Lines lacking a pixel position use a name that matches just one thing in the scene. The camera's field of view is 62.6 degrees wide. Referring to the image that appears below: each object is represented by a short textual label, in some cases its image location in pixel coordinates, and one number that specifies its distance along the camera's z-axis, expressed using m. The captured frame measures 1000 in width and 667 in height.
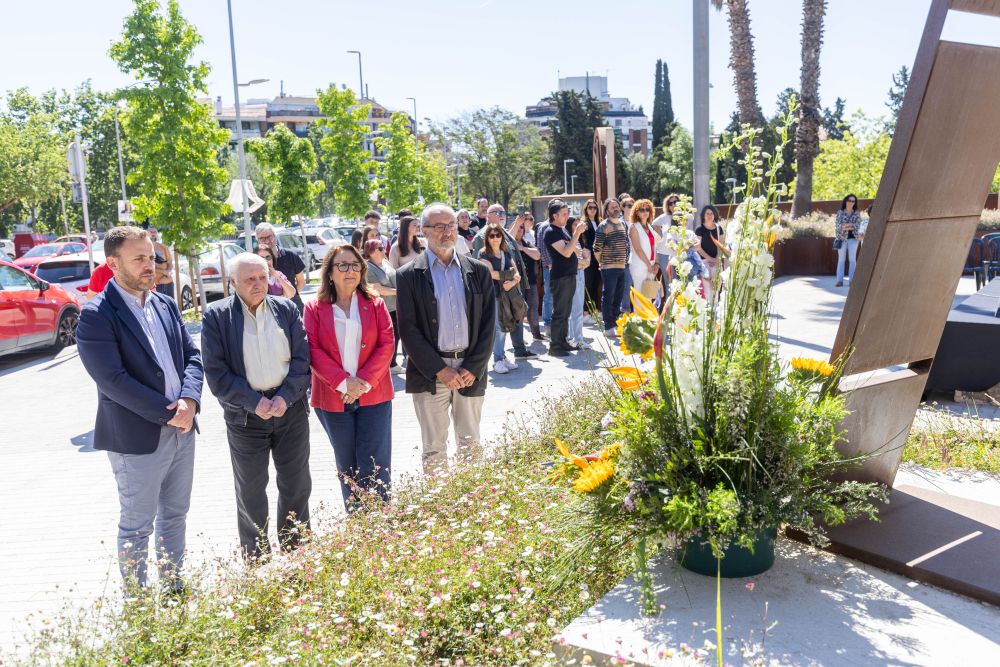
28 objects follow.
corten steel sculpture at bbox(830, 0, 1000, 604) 3.87
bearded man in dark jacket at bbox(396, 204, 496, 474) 5.60
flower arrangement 3.39
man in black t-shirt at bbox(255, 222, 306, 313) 9.12
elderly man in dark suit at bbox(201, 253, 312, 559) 4.76
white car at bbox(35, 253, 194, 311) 17.19
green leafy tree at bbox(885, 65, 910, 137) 90.93
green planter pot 3.62
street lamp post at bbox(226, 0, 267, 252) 24.84
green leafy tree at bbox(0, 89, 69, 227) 42.59
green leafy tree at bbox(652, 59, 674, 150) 92.25
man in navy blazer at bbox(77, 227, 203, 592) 4.31
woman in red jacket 5.27
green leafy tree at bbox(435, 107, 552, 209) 63.94
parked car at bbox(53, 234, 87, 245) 36.75
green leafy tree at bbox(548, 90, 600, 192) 62.94
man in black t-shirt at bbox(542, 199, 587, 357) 10.77
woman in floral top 16.72
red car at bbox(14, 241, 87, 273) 29.28
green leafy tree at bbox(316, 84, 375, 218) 29.58
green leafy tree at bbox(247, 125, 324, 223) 27.86
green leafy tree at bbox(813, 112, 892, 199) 36.38
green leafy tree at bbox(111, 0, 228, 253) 16.55
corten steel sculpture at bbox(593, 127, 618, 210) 16.44
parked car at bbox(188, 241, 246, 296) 20.28
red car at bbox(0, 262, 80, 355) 13.09
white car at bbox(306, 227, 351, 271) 31.01
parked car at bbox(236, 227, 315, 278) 28.89
